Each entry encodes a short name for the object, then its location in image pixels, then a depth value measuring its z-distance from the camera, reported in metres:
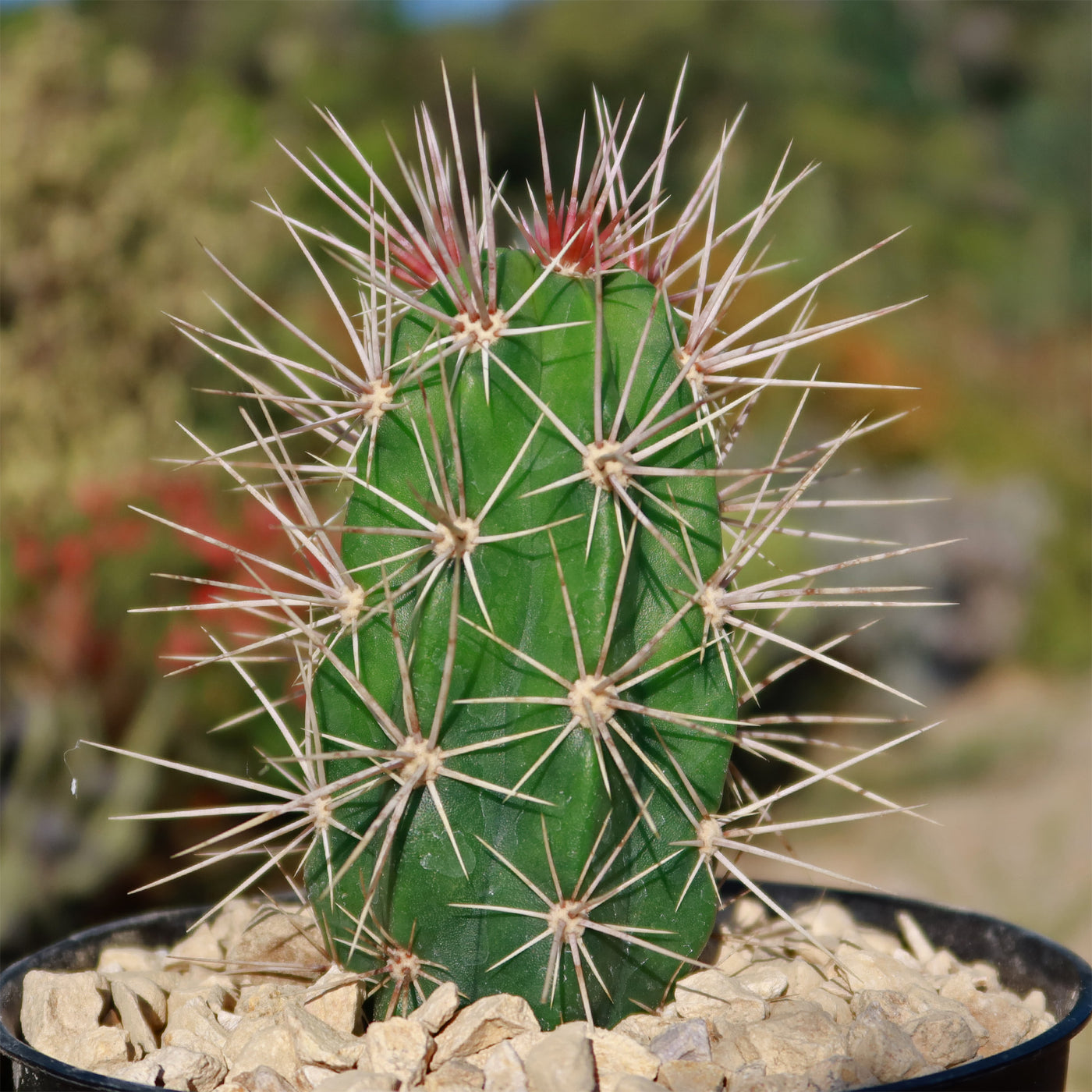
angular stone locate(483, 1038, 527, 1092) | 0.23
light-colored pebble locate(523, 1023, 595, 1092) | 0.22
